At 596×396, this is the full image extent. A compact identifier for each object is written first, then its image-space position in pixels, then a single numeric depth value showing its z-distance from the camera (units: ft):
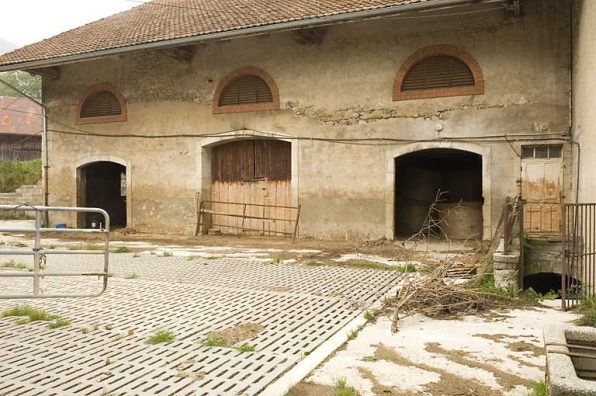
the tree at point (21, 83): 151.43
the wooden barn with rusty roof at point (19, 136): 89.86
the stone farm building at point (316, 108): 32.81
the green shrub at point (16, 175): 66.85
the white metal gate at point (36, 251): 13.23
